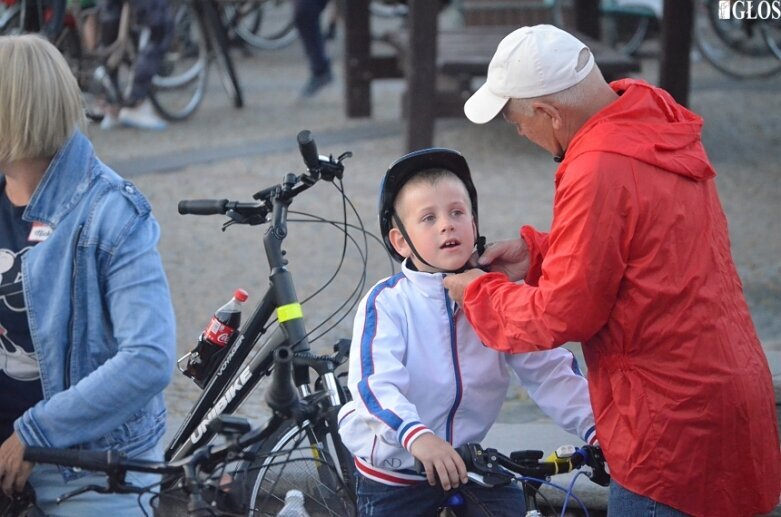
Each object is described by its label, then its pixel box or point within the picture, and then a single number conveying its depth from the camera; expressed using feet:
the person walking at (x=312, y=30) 73.46
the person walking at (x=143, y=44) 64.44
